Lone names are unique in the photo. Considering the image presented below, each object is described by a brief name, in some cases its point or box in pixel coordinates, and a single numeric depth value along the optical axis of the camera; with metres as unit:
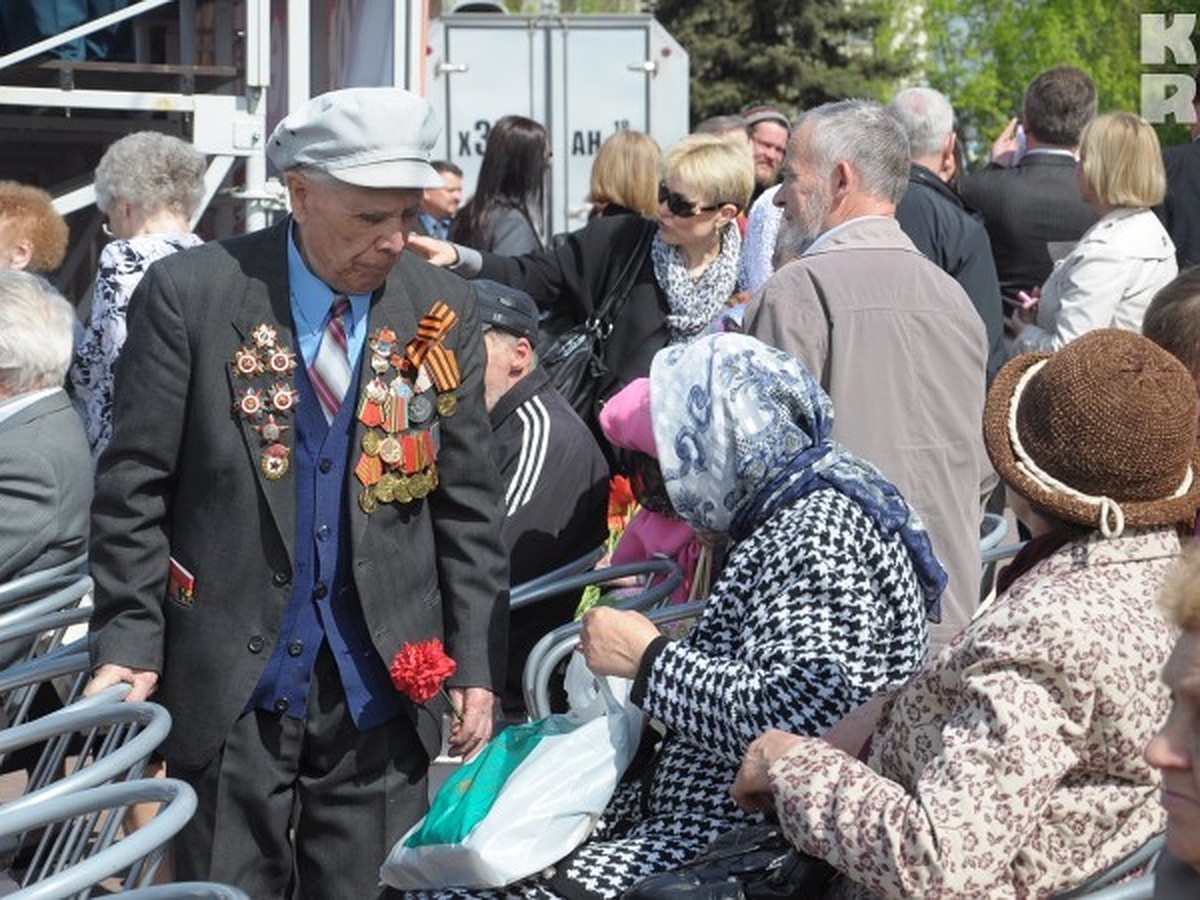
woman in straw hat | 2.80
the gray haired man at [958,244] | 6.57
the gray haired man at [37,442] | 4.96
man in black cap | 5.28
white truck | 17.22
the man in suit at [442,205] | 9.91
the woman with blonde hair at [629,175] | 8.23
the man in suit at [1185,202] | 8.32
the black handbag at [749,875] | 3.17
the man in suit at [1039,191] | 8.33
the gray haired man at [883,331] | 4.94
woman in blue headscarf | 3.47
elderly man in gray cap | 3.81
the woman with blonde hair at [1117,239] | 7.25
